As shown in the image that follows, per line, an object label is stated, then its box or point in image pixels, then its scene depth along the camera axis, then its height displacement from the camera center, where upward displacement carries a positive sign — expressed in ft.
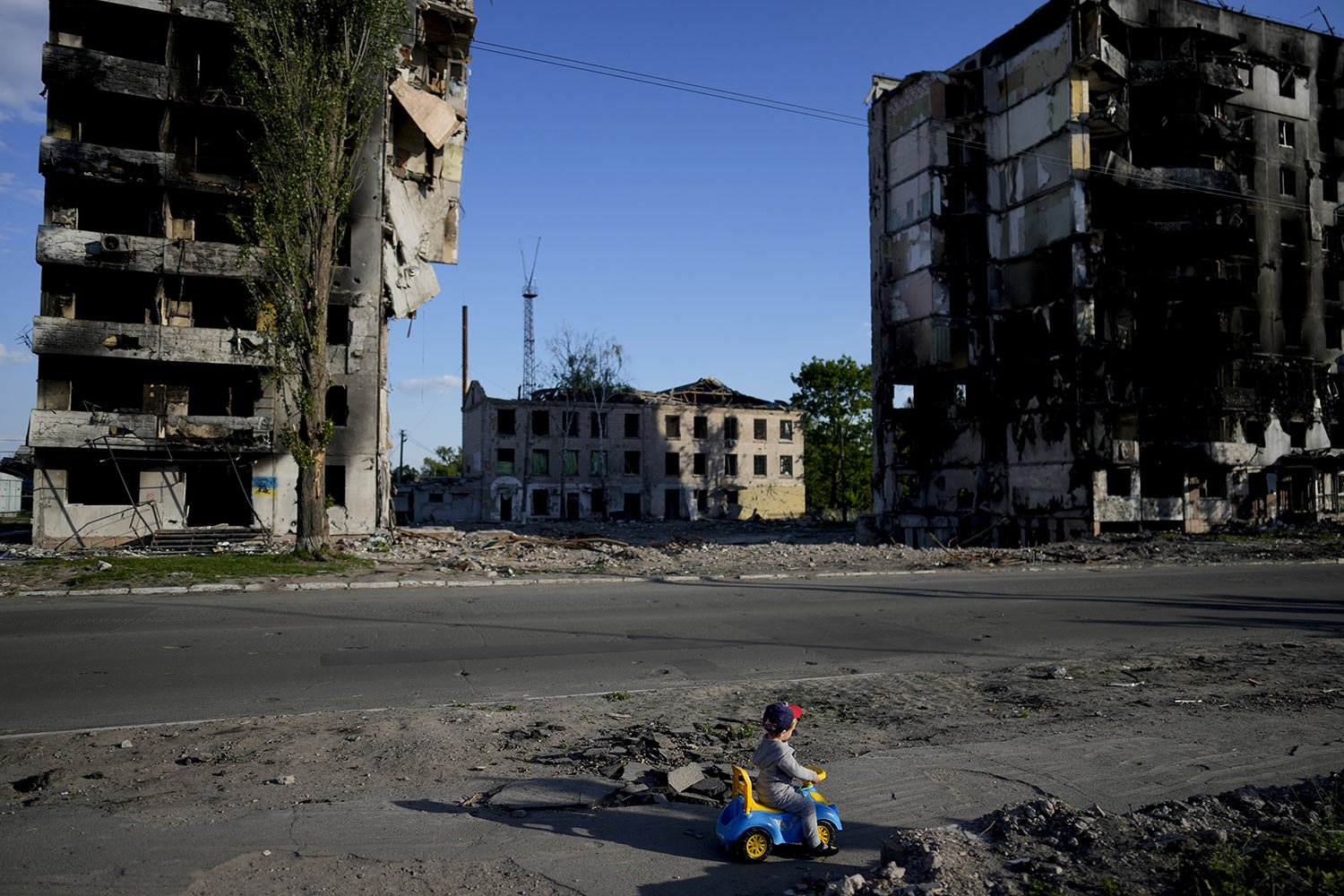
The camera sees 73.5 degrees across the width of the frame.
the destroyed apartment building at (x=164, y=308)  101.45 +22.33
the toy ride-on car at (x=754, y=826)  15.16 -5.73
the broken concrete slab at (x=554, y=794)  17.69 -6.12
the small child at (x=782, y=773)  15.42 -4.94
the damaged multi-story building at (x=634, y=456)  219.61 +8.87
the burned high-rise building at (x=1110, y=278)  133.90 +34.11
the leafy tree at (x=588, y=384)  223.51 +26.69
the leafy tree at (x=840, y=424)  222.48 +16.43
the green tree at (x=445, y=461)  402.11 +13.45
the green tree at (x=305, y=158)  79.20 +30.19
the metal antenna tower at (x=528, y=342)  237.66 +40.72
